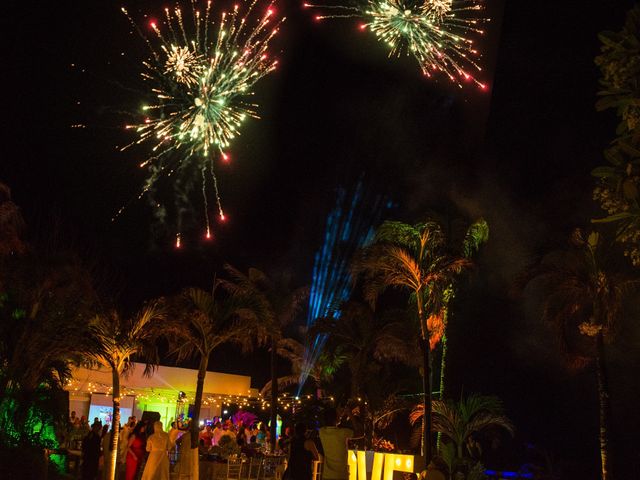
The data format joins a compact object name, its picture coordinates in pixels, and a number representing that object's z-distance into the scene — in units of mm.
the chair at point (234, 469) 15125
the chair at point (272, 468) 16188
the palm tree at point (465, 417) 19672
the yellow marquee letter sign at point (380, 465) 12961
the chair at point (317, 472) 8281
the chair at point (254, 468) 15734
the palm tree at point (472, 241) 18750
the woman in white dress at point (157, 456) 13102
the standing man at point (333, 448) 8602
